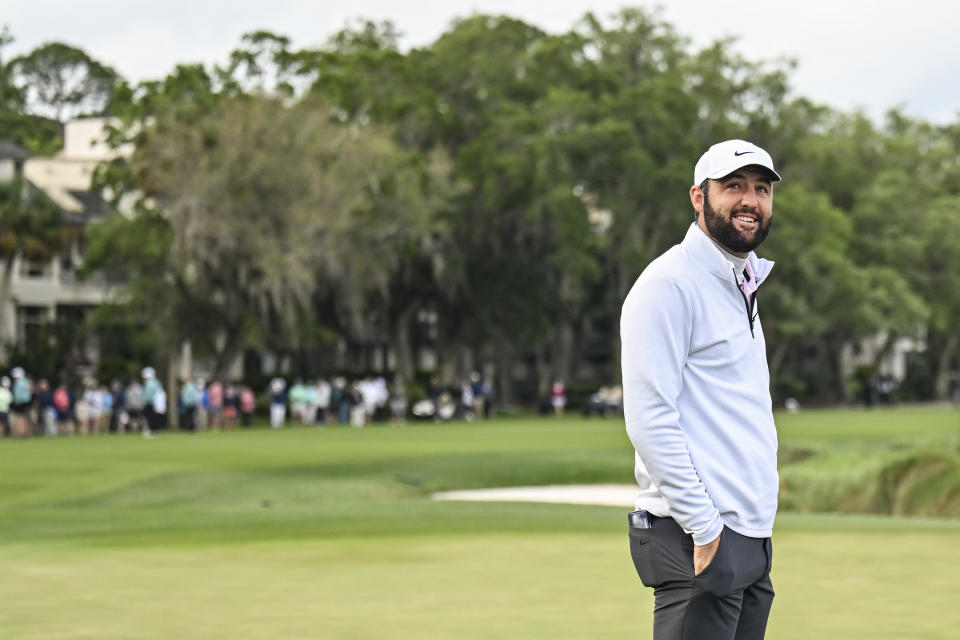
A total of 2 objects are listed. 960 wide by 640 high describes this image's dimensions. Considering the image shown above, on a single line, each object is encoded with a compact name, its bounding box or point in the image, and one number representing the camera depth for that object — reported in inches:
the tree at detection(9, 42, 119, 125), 4062.5
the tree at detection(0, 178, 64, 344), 2199.8
